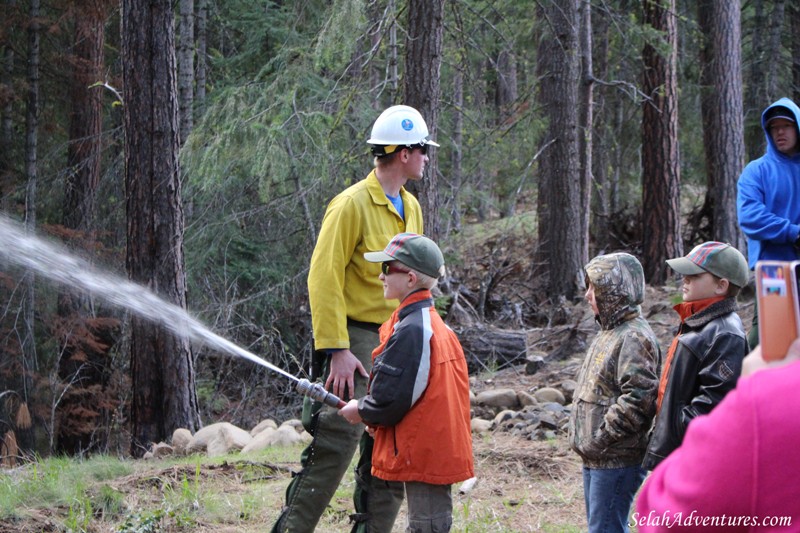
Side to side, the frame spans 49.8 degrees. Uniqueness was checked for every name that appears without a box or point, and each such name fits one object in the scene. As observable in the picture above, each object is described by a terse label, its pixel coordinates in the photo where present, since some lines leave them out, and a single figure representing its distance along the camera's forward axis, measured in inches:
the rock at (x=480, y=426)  322.0
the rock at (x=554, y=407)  339.6
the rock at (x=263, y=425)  365.4
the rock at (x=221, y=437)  325.1
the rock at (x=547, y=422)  312.8
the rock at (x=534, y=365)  420.5
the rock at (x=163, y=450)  330.6
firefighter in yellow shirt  172.6
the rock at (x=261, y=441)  317.4
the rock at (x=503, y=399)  362.9
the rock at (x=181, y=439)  335.6
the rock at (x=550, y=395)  361.7
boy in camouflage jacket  152.3
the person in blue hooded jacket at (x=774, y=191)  227.6
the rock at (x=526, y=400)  358.0
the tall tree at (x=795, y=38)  725.9
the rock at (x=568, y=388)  365.8
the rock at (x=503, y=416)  331.1
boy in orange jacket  150.5
